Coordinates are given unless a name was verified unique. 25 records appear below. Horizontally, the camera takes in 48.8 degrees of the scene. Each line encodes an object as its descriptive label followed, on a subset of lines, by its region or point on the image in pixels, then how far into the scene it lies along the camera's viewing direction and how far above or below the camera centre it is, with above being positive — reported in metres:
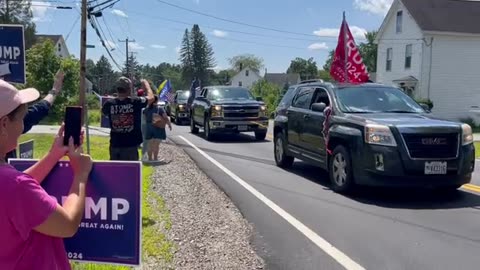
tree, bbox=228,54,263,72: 141.21 +6.78
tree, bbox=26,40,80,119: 34.44 +0.81
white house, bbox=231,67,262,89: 110.31 +2.02
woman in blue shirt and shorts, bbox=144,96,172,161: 11.37 -0.95
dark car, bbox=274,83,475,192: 7.69 -0.79
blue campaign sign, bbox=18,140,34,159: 5.78 -0.76
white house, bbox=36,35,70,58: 80.38 +6.00
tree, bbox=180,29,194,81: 127.88 +6.85
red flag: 12.80 +0.67
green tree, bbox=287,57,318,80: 125.89 +5.22
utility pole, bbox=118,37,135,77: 70.26 +4.72
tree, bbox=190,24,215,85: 127.38 +7.66
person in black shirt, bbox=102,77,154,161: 6.86 -0.46
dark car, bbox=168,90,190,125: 29.95 -1.33
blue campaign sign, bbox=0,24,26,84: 5.61 +0.32
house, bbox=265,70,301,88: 108.02 +2.10
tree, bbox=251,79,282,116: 43.68 -0.47
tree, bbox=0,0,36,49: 67.38 +8.76
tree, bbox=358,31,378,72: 94.44 +6.45
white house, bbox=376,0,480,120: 35.84 +2.40
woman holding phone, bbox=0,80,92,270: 2.04 -0.52
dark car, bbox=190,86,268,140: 18.94 -1.08
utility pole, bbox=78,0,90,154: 13.73 +0.85
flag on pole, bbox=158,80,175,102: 25.20 -0.25
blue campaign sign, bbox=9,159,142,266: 3.00 -0.77
